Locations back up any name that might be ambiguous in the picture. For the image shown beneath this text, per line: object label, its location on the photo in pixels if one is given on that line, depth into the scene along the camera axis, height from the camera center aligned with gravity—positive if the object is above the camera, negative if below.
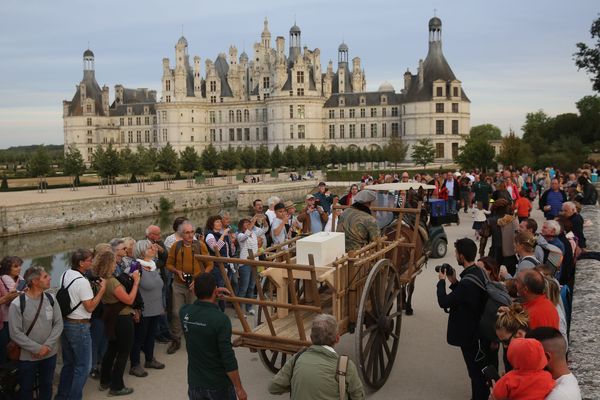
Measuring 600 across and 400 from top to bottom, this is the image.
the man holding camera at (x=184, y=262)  6.20 -1.02
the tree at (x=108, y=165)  38.81 +0.28
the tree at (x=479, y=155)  42.03 +0.47
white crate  5.05 -0.73
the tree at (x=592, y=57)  27.22 +4.83
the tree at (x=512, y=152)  39.59 +0.62
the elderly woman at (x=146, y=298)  5.79 -1.30
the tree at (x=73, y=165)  39.94 +0.33
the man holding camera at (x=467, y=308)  4.64 -1.18
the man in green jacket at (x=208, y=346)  3.78 -1.18
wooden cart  4.66 -1.26
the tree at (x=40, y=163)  39.38 +0.49
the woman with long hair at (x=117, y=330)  5.24 -1.49
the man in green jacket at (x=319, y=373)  3.11 -1.12
